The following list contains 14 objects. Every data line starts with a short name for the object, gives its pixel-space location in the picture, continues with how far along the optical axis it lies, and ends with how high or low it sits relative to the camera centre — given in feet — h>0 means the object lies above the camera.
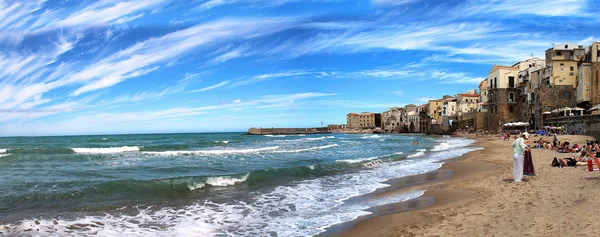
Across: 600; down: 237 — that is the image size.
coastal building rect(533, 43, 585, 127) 139.95 +16.34
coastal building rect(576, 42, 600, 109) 124.47 +14.56
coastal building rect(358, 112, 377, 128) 483.51 +7.75
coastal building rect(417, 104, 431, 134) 286.21 +4.11
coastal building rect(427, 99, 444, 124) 300.65 +13.15
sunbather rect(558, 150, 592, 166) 42.80 -4.28
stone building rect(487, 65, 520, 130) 172.96 +12.93
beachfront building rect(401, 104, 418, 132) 329.52 +5.28
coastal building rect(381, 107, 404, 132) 365.47 +5.13
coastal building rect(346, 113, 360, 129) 485.20 +5.61
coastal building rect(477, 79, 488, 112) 198.90 +15.84
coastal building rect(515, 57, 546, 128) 155.53 +14.31
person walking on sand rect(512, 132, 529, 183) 33.14 -2.84
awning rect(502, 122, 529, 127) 150.10 -0.24
